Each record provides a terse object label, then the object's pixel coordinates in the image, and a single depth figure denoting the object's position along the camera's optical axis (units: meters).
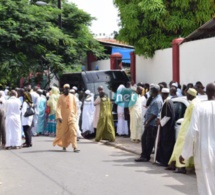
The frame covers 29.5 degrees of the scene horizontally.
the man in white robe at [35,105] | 14.21
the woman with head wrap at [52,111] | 14.23
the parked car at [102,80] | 14.28
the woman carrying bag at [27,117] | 11.38
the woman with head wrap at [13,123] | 11.24
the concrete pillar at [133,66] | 18.79
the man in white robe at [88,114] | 13.62
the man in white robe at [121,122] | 13.22
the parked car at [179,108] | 8.47
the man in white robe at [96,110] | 12.38
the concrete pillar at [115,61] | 20.01
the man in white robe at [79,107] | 12.86
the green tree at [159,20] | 16.11
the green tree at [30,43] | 19.41
